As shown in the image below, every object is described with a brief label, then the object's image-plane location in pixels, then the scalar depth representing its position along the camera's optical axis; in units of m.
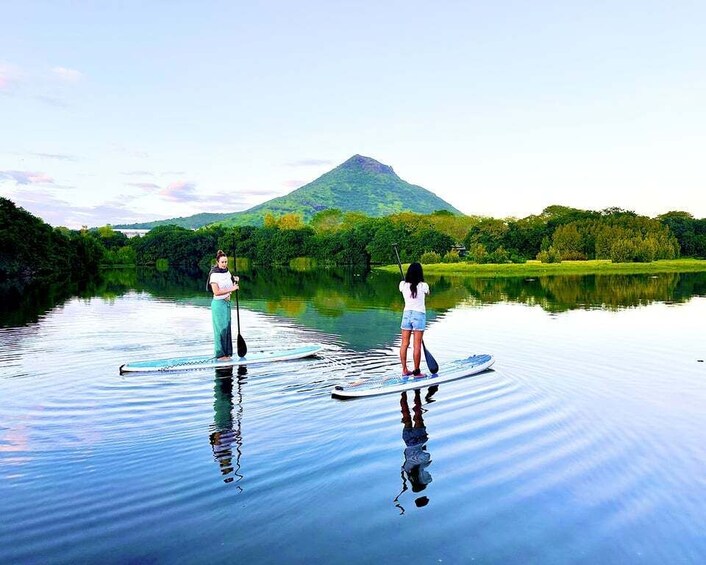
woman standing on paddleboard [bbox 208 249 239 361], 14.44
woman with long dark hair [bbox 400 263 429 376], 12.70
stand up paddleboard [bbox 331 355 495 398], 11.96
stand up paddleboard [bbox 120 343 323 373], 14.27
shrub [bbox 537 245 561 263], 85.19
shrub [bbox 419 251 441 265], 89.75
